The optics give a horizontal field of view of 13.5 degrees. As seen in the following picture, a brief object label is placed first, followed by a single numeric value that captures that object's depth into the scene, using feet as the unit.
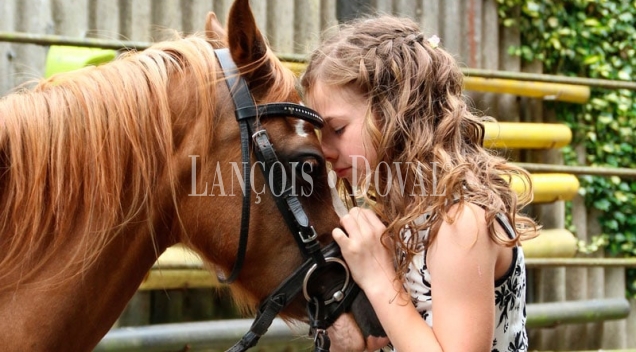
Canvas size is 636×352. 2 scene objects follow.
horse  14.12
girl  13.99
